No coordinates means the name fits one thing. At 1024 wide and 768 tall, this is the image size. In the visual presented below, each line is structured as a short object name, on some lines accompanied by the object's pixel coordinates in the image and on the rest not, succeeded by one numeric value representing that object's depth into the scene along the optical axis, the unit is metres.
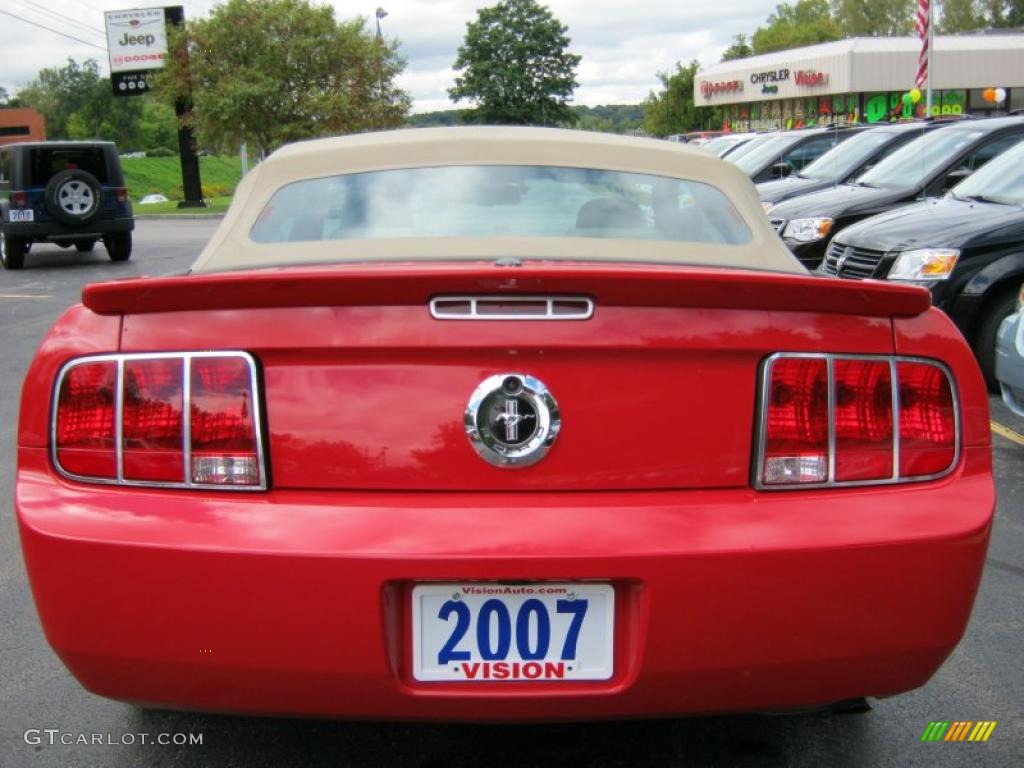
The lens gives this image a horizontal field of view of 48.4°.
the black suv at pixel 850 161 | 12.59
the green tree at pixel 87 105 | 109.94
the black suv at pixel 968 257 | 6.84
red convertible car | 2.15
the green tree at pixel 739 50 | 94.75
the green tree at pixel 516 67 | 99.25
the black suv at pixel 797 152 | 15.58
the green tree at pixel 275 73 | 33.78
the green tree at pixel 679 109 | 69.94
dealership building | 48.69
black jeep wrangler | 16.55
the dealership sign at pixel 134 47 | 37.16
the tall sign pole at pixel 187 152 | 35.53
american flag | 18.22
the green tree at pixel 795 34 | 90.75
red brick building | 98.44
